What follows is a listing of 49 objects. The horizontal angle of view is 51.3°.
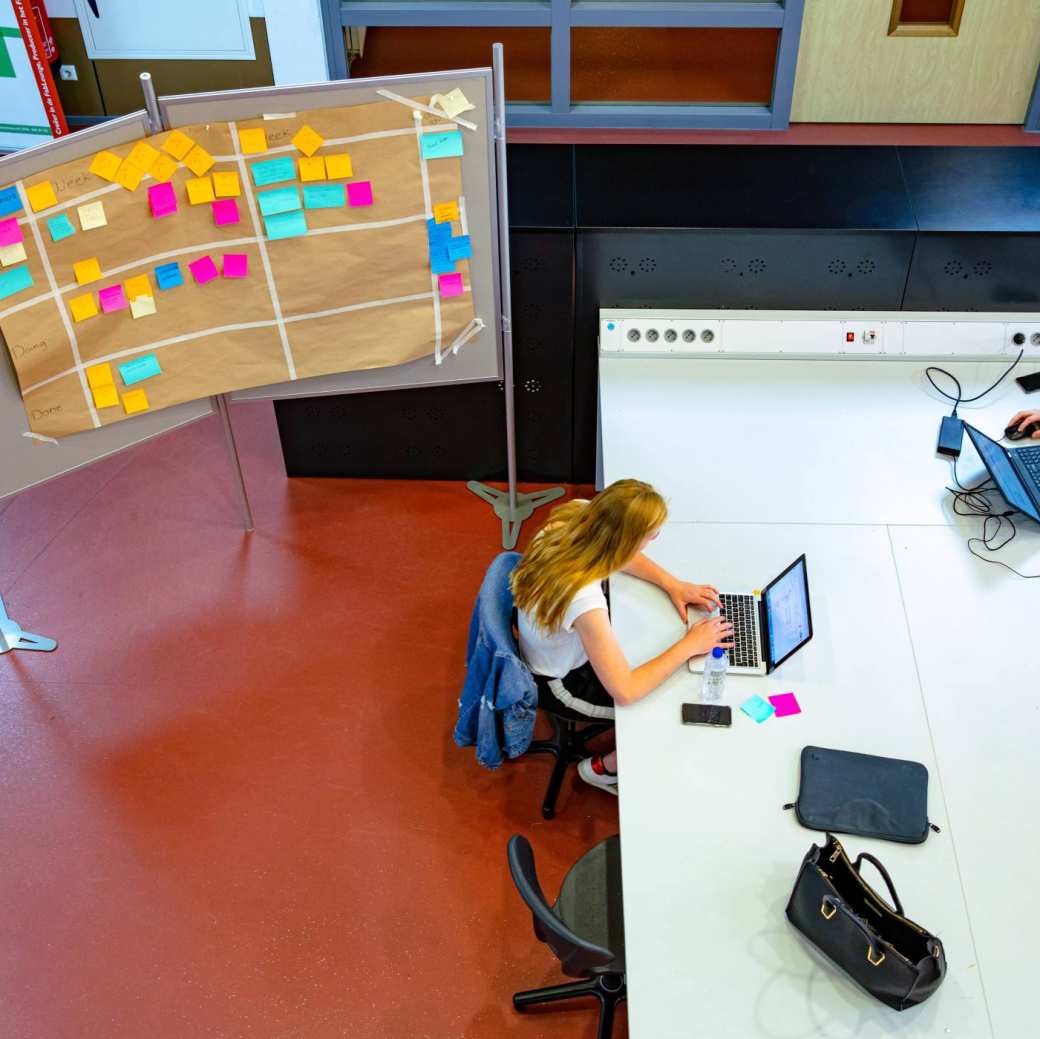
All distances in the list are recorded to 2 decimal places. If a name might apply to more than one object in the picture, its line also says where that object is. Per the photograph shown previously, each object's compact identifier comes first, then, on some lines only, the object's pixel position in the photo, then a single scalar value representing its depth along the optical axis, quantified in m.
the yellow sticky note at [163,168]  2.84
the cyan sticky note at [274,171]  2.93
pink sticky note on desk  2.36
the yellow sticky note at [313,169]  2.92
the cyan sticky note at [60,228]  2.77
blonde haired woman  2.37
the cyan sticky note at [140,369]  3.10
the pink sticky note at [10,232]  2.72
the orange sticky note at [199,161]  2.87
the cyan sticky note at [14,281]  2.78
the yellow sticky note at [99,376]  3.05
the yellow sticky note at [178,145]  2.83
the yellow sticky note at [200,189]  2.91
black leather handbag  1.82
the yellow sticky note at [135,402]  3.15
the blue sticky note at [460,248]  3.15
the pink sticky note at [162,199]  2.87
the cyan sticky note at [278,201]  2.98
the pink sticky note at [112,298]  2.95
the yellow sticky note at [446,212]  3.08
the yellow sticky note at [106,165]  2.75
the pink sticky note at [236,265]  3.07
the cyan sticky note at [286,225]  3.02
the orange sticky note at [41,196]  2.71
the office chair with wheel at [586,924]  2.03
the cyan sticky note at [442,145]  2.96
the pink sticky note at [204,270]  3.05
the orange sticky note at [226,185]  2.92
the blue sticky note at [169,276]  3.01
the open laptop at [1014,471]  2.78
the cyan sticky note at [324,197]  2.98
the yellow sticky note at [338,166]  2.93
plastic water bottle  2.38
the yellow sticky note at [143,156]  2.79
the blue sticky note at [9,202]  2.69
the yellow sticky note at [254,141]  2.87
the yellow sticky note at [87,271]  2.87
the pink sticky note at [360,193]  2.98
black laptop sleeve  2.12
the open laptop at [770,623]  2.40
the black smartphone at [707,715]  2.33
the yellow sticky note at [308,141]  2.88
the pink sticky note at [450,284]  3.21
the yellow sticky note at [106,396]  3.09
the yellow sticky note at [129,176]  2.79
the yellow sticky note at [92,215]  2.79
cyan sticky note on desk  2.34
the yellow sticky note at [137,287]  2.98
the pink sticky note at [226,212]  2.97
